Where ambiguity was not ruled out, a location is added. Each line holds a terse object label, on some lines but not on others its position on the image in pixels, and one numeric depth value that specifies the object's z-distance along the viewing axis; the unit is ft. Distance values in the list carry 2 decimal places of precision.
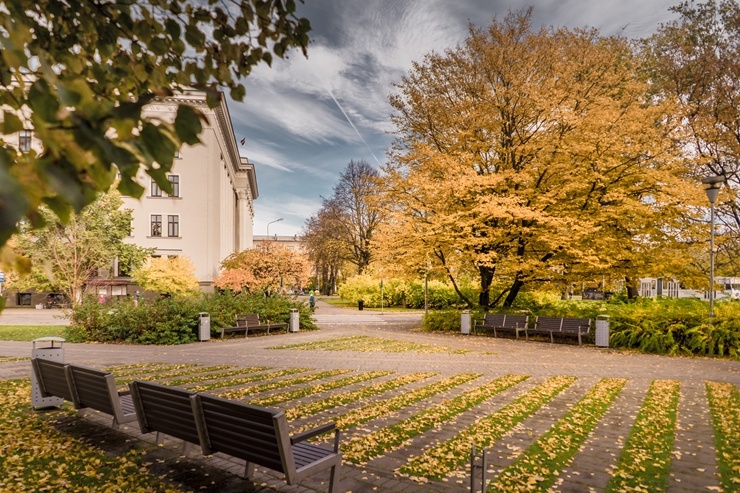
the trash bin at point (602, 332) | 54.75
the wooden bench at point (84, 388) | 20.54
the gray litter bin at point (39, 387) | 25.20
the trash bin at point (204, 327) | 57.77
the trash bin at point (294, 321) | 69.62
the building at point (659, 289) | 119.87
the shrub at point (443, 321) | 71.67
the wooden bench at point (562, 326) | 57.98
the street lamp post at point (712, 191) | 45.91
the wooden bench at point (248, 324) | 62.54
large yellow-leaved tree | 59.77
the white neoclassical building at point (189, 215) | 131.34
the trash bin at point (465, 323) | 67.77
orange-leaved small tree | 101.35
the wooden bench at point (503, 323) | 63.47
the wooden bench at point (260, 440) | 14.64
